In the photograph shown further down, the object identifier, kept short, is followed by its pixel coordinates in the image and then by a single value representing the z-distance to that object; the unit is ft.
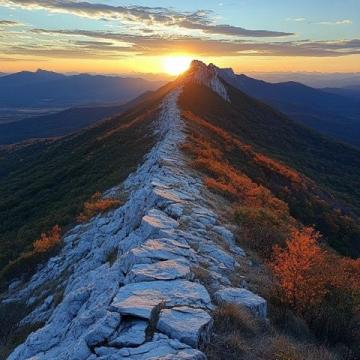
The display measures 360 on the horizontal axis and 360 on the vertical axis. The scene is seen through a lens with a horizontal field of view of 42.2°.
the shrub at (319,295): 33.88
